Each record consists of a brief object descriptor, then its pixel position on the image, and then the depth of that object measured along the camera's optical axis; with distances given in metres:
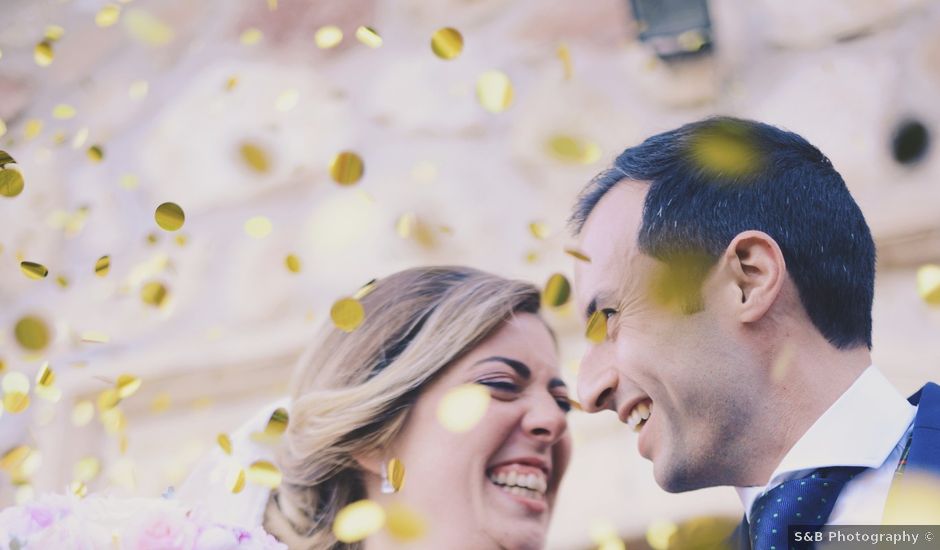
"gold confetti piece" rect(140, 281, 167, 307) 2.36
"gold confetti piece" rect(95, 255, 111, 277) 1.62
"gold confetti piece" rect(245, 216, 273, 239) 2.41
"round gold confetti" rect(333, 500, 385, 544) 1.64
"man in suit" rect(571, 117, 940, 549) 1.18
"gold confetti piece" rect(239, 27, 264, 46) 2.52
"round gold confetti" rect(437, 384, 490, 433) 1.56
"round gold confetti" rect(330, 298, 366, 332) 1.65
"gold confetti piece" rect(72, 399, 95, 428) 2.38
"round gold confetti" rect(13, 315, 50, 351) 2.48
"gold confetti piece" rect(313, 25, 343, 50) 2.43
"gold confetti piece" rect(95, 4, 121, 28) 2.60
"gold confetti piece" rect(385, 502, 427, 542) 1.55
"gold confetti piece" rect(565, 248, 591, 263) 1.40
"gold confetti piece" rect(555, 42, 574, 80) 2.26
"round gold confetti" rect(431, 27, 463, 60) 2.02
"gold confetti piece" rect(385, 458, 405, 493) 1.58
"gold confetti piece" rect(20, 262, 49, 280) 1.50
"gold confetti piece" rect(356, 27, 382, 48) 1.84
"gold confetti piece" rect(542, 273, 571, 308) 1.68
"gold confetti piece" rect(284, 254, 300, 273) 2.10
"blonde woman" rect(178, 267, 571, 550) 1.54
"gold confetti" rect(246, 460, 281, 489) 1.71
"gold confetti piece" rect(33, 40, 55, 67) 2.34
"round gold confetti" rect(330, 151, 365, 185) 2.08
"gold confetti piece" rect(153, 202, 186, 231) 1.56
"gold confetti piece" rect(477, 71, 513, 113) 2.29
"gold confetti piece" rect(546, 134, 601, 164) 2.18
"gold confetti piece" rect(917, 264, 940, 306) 1.83
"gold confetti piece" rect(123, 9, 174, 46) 2.60
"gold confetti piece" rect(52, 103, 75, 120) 2.60
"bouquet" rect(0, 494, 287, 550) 1.21
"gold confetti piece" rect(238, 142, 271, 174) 2.42
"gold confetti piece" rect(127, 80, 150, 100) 2.58
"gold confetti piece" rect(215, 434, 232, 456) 1.68
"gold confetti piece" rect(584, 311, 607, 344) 1.36
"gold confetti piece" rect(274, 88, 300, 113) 2.45
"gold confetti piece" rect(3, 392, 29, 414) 2.26
